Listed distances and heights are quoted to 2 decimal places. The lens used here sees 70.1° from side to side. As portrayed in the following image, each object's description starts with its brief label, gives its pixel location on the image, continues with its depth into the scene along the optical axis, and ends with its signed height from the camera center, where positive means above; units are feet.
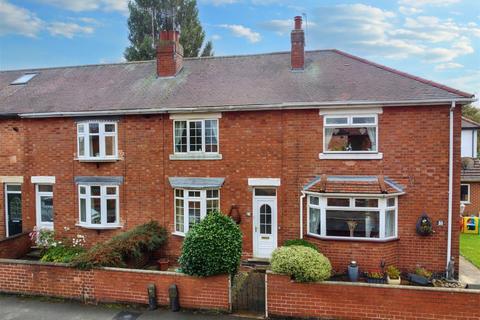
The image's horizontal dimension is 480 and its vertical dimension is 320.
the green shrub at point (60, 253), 39.67 -12.92
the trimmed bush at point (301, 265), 25.53 -9.09
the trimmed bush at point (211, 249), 27.14 -8.48
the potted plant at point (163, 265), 38.86 -13.55
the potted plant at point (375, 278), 33.42 -13.05
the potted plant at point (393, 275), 32.89 -12.84
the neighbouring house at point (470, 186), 64.90 -7.91
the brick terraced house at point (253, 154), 35.63 -0.99
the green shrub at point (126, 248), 29.66 -9.96
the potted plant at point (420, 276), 32.94 -13.10
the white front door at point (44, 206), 46.24 -8.06
